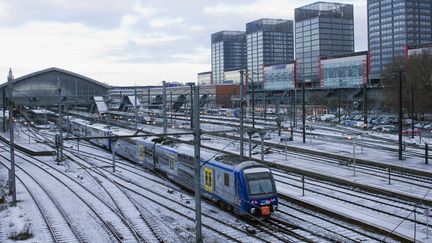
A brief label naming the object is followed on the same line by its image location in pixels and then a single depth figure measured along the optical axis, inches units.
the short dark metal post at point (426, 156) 1160.6
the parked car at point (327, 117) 2893.7
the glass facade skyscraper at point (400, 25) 5684.1
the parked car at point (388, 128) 2159.7
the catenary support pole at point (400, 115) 1251.0
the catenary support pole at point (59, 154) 1265.4
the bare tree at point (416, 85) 2349.9
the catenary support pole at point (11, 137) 833.5
